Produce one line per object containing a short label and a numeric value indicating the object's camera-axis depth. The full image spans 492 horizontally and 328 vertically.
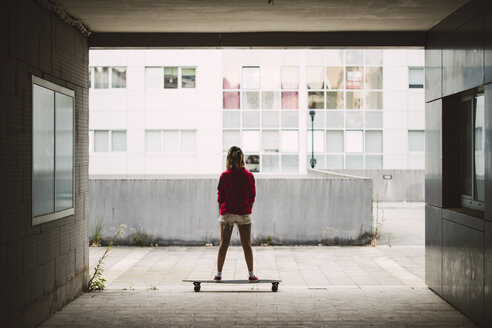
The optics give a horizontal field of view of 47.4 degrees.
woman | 7.94
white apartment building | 28.73
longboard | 7.93
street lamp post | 28.52
